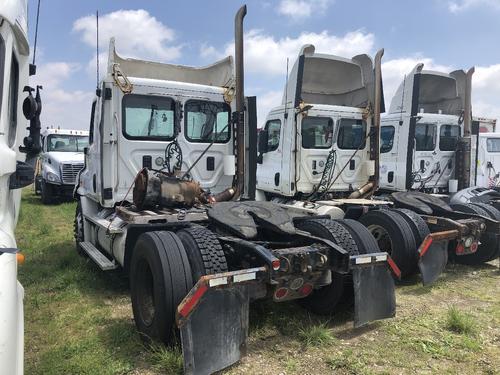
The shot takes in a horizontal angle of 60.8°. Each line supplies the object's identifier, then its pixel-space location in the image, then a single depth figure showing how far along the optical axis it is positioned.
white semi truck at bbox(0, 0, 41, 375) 1.85
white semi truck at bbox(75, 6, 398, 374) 3.38
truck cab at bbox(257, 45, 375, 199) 8.05
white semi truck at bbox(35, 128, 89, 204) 15.00
